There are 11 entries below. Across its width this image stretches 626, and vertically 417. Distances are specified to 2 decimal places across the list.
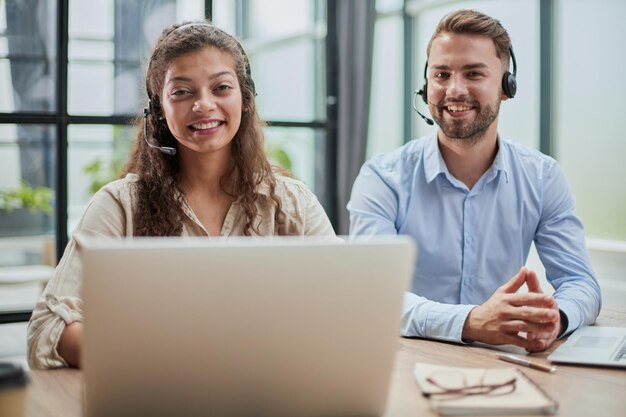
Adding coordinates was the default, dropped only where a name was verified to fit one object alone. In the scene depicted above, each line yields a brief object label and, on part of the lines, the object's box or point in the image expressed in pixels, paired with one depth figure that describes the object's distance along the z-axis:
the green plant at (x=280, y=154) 4.33
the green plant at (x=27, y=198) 3.61
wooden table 1.17
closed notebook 1.12
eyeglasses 1.18
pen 1.40
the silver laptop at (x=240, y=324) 0.89
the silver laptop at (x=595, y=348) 1.46
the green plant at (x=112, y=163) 3.78
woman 1.80
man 2.22
